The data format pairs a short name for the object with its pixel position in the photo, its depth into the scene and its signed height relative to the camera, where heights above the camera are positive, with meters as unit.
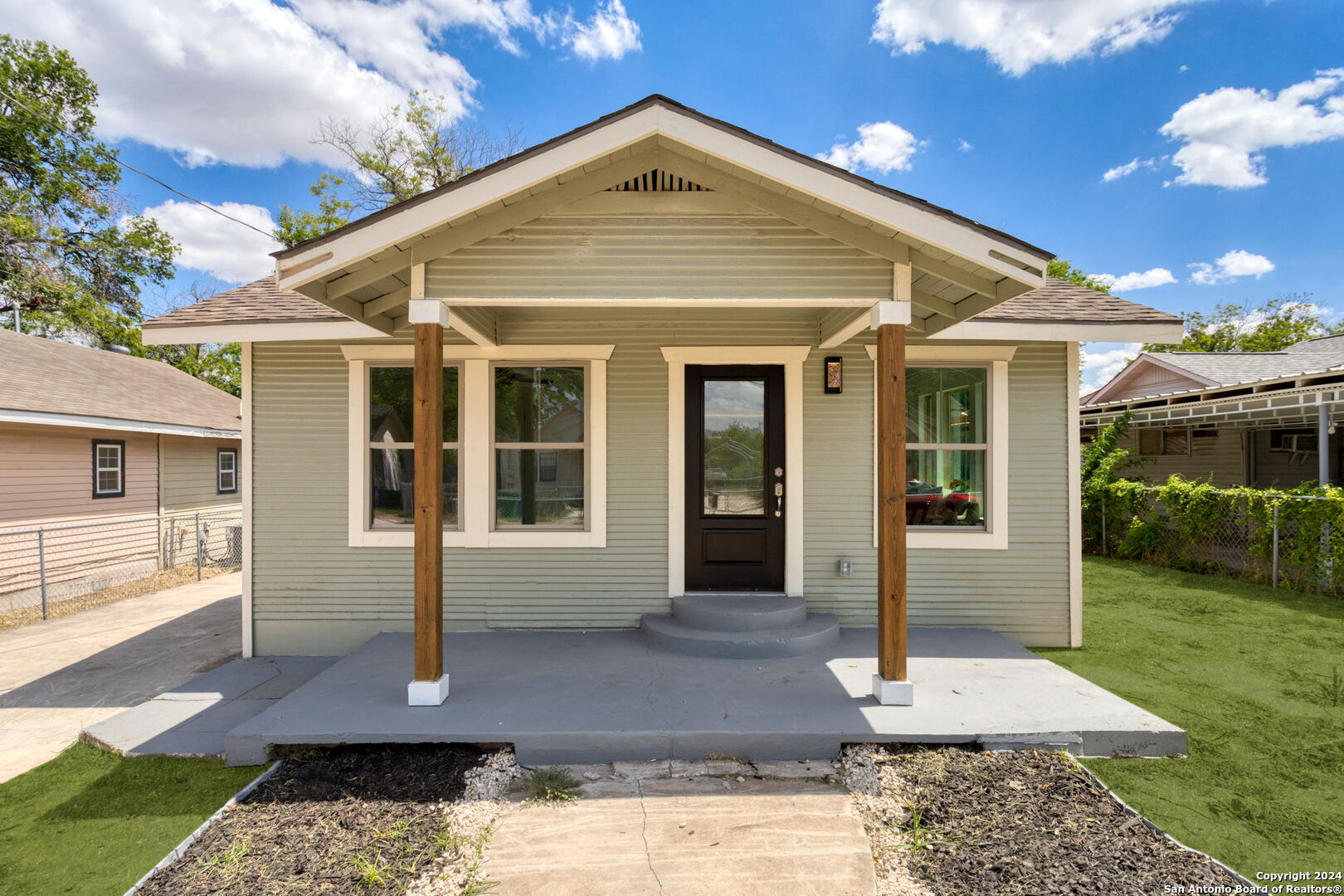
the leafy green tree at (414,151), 14.92 +7.96
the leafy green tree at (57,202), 14.74 +6.95
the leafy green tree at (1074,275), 25.30 +8.18
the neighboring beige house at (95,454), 7.83 +0.15
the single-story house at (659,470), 5.06 -0.09
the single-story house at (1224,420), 9.83 +0.67
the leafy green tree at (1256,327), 27.52 +6.28
